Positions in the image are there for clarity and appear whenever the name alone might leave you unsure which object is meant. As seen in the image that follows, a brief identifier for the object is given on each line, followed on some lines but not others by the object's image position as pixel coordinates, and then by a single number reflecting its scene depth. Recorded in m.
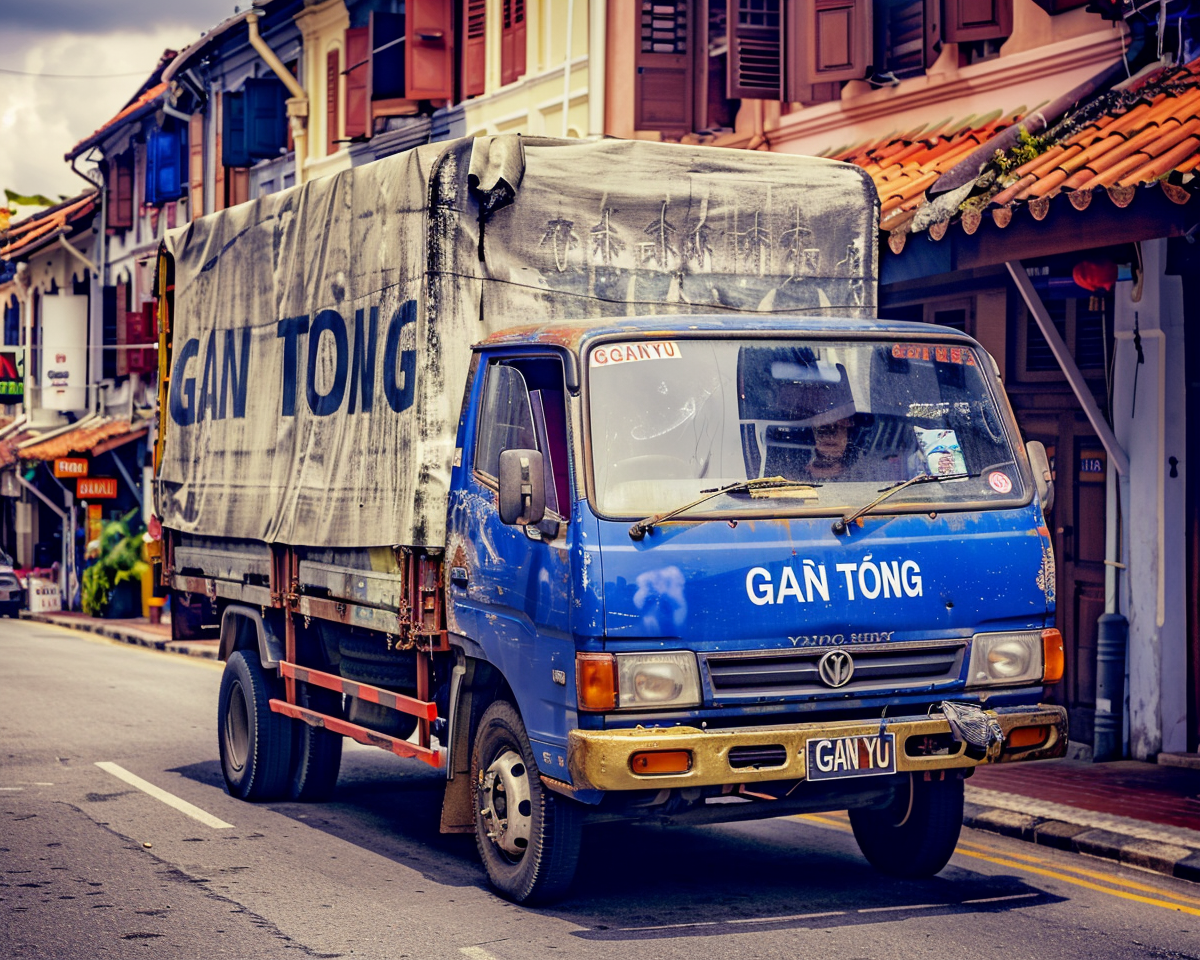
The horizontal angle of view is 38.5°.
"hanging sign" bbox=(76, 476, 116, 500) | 33.94
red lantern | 11.23
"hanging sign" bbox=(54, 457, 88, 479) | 33.91
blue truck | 6.40
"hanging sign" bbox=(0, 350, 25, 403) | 40.41
